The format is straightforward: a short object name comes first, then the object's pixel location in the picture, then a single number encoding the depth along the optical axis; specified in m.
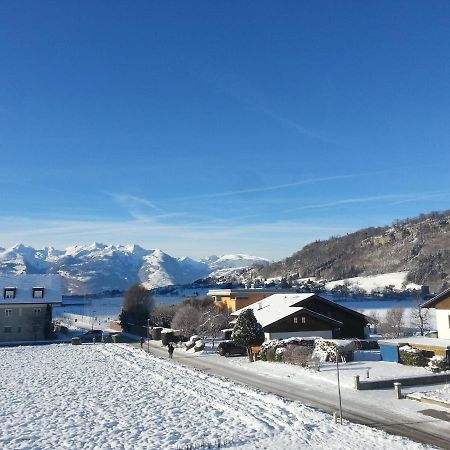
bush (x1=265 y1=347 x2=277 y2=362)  38.31
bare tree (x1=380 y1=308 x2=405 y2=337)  62.62
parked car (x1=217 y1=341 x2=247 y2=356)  45.12
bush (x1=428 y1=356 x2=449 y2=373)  29.89
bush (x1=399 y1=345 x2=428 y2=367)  32.62
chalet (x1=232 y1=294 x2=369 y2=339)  46.47
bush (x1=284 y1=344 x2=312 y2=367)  35.09
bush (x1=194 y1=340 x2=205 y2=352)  49.16
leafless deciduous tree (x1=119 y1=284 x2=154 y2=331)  79.44
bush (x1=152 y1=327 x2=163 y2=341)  63.87
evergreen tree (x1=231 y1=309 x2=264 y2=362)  40.78
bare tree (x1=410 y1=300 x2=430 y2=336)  73.38
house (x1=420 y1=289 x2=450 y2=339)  37.44
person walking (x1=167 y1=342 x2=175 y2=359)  45.12
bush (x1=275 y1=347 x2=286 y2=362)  37.50
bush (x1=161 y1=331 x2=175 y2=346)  57.72
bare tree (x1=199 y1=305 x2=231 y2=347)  59.81
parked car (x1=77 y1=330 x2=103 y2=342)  67.03
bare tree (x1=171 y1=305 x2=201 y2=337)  59.59
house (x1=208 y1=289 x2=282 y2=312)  76.94
